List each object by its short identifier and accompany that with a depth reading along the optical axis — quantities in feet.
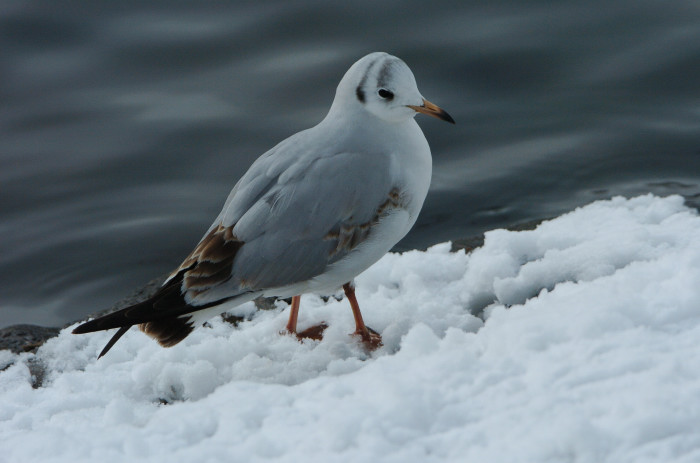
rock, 27.37
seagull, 24.07
